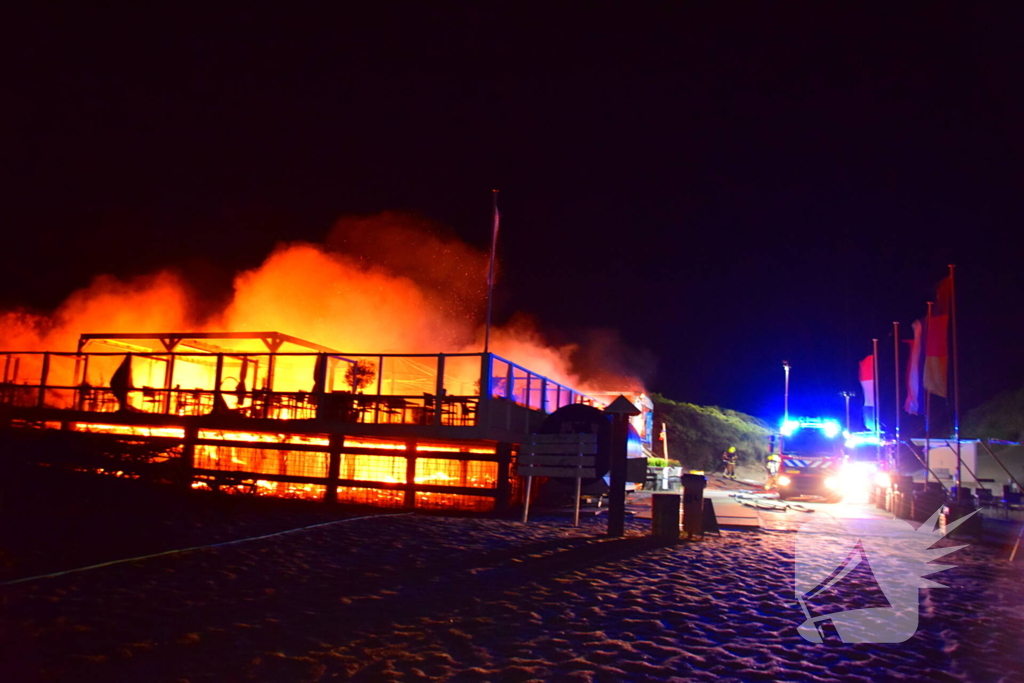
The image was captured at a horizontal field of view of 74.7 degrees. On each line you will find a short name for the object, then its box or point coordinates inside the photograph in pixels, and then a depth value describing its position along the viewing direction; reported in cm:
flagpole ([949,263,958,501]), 1657
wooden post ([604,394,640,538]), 1153
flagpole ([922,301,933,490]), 1870
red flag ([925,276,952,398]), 1884
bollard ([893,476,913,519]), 1683
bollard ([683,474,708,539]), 1191
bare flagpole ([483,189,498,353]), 1833
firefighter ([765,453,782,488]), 2655
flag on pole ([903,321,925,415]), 2223
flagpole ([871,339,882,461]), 3022
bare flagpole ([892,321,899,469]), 2720
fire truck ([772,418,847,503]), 2197
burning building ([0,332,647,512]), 1373
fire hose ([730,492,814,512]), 1850
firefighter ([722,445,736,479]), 3622
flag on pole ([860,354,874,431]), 3278
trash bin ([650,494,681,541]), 1128
